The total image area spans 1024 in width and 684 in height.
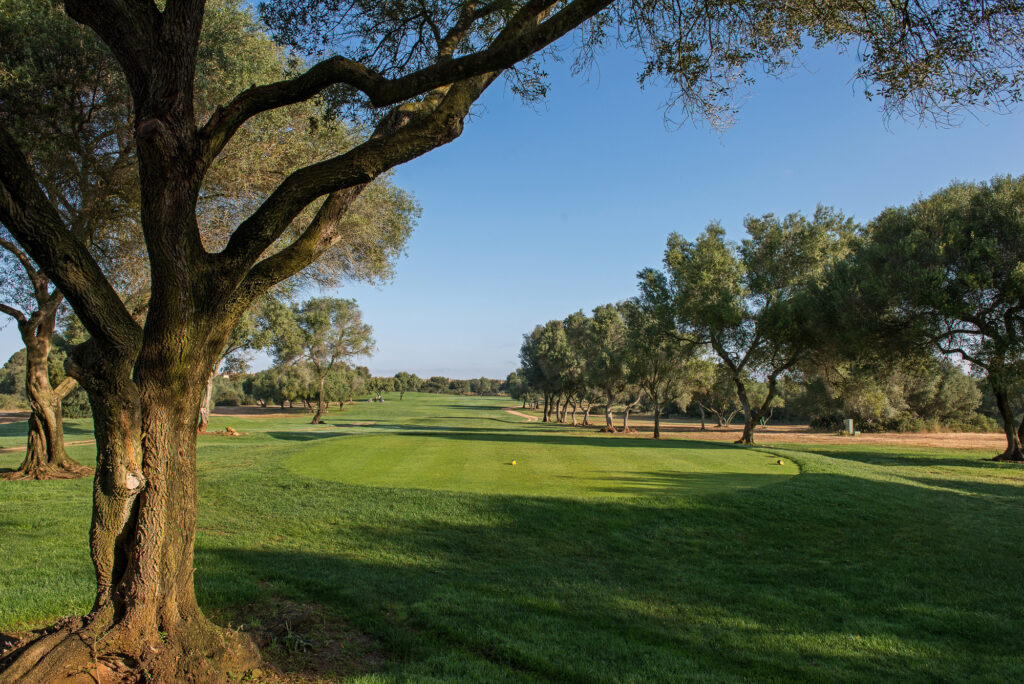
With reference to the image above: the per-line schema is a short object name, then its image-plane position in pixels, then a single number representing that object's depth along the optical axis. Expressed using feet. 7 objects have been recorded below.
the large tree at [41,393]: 42.37
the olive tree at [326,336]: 152.15
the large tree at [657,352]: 102.53
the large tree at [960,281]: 60.13
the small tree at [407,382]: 539.90
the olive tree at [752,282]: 90.68
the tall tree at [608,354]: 139.85
